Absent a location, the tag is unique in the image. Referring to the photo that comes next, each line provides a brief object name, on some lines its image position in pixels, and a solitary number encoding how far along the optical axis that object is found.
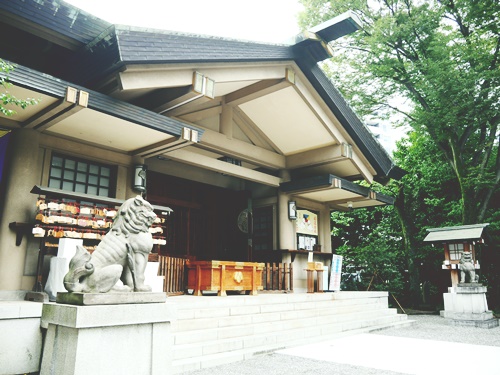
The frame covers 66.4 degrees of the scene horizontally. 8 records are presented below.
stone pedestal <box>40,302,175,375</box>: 3.71
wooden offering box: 9.22
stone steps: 6.16
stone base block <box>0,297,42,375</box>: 4.70
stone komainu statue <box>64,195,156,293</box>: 4.11
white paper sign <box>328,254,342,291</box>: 12.38
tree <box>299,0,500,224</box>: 14.23
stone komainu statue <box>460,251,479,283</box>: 13.09
